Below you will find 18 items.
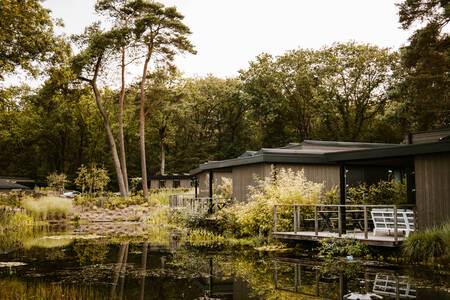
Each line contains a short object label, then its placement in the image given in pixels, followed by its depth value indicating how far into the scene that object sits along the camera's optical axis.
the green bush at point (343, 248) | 10.84
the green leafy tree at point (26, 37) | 15.89
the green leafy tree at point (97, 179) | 40.62
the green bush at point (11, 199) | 23.51
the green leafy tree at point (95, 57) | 29.09
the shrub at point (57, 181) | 43.97
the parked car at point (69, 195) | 40.94
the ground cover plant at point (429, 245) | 9.38
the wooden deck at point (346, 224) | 10.80
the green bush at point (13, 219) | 19.41
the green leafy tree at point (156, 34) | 29.88
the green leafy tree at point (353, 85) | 36.06
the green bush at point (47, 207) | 23.05
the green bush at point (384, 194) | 14.95
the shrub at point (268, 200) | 13.62
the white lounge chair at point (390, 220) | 10.93
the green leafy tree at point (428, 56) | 19.48
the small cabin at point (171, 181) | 42.16
